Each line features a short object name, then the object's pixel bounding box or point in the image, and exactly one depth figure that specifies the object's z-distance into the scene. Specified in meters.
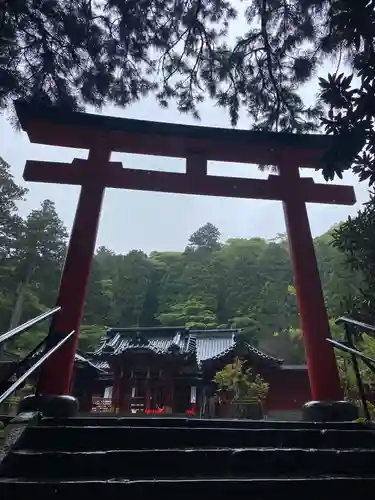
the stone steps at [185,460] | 2.16
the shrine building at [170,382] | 14.64
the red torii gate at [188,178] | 4.61
